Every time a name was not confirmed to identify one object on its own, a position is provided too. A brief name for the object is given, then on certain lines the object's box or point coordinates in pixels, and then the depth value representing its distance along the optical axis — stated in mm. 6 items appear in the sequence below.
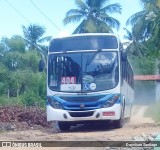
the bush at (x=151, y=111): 23086
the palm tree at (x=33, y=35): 42094
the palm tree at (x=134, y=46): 41575
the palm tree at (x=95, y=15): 35719
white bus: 11680
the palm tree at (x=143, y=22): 31131
